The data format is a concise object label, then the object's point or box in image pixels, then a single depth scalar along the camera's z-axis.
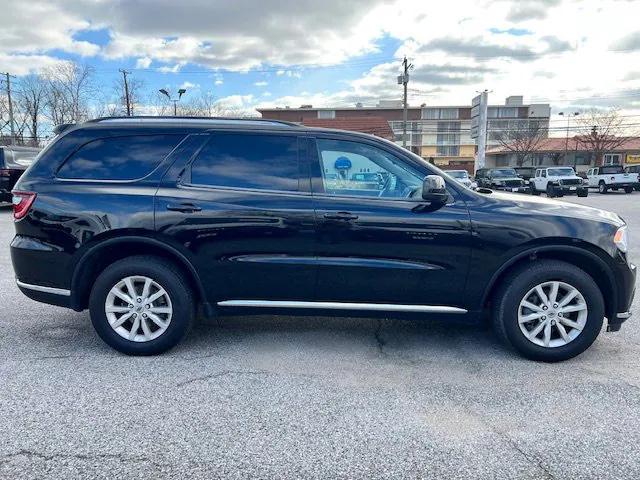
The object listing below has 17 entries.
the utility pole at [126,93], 37.04
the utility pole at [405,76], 38.69
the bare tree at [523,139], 59.78
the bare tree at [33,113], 40.28
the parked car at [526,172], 35.31
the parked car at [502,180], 27.25
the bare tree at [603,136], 55.47
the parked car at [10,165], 12.95
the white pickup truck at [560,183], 24.83
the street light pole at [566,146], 60.28
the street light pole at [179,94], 30.73
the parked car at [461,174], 28.32
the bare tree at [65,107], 37.28
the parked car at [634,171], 28.55
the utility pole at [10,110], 40.25
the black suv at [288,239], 3.60
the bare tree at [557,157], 61.16
